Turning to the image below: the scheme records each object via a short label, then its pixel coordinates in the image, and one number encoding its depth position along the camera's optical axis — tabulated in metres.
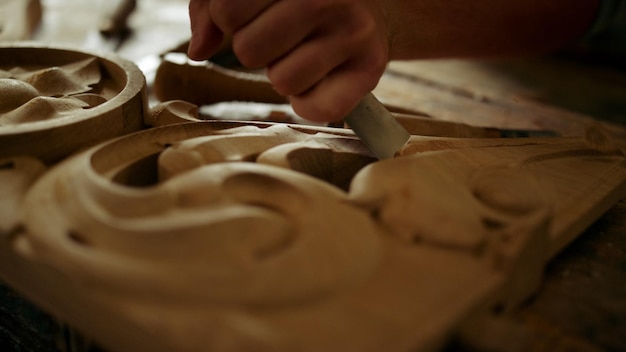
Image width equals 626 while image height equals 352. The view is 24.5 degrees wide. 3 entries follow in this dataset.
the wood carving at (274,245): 0.60
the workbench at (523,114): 0.65
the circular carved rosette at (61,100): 0.67
